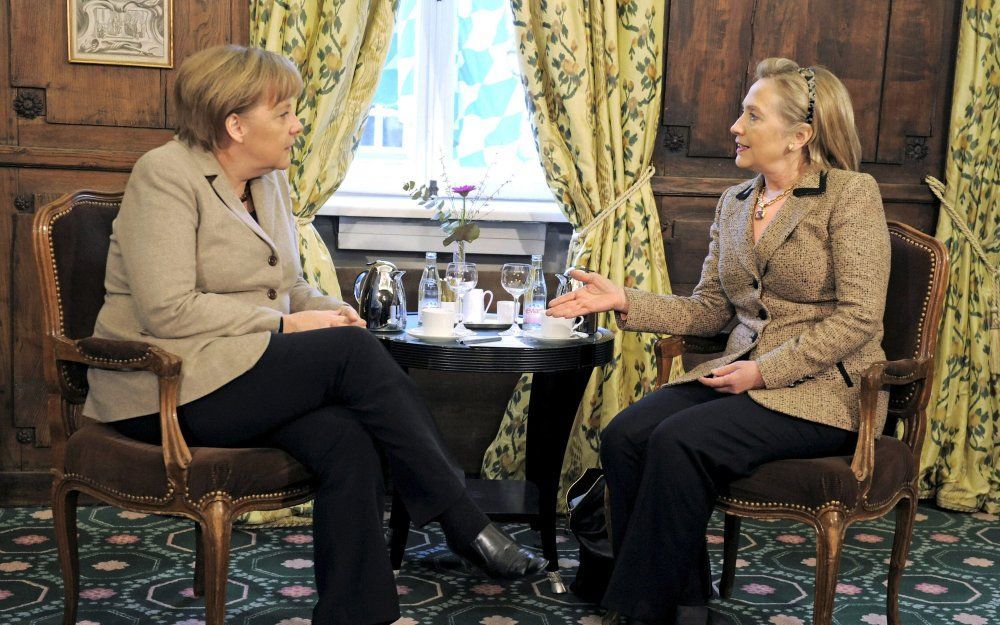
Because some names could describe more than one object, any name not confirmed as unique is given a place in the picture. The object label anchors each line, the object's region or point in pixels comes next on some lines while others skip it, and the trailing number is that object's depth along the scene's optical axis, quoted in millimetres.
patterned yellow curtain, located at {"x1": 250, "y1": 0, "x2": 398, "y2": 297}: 3203
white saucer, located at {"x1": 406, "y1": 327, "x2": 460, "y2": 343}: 2596
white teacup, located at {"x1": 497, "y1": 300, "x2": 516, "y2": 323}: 2898
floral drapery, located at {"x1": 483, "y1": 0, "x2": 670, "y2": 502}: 3359
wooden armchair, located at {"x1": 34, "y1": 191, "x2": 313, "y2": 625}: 2127
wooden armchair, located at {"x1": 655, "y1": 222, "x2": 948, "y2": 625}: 2242
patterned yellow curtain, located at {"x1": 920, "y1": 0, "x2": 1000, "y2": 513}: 3549
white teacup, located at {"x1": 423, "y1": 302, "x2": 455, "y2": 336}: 2613
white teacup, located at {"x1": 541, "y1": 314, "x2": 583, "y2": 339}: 2686
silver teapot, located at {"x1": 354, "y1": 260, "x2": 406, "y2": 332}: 2705
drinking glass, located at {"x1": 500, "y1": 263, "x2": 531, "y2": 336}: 2809
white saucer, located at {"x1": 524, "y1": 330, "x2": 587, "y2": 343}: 2674
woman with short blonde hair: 2135
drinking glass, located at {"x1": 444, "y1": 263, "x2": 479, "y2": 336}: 2795
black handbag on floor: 2676
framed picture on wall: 3193
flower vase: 2955
